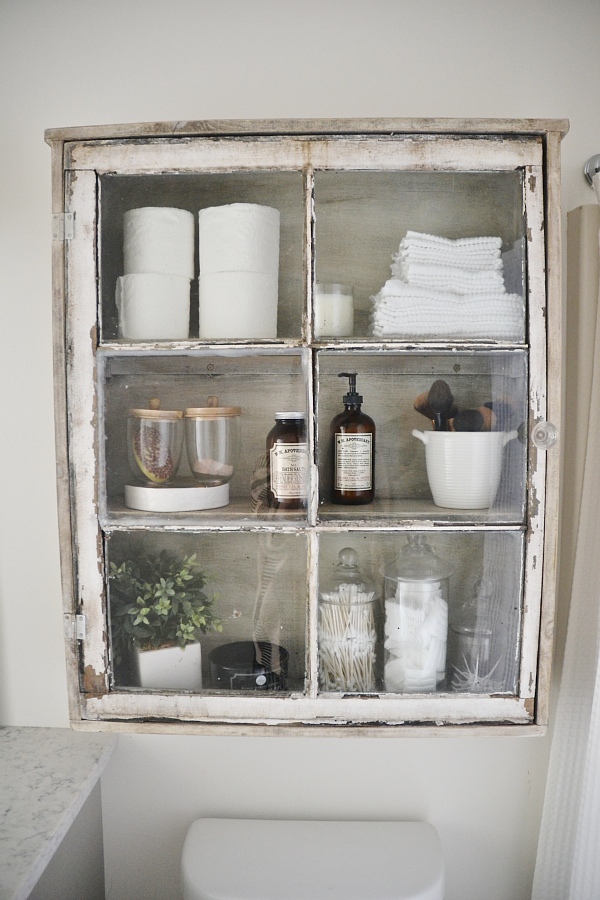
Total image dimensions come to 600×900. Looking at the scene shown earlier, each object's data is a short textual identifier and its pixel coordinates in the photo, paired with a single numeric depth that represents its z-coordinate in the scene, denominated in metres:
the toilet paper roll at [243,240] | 1.12
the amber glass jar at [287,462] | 1.13
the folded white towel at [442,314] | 1.10
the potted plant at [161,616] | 1.15
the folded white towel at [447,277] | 1.12
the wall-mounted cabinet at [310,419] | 1.09
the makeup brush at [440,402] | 1.16
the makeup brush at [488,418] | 1.13
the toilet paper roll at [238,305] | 1.12
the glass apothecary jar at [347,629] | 1.15
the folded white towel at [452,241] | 1.11
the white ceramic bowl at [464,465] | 1.13
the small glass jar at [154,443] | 1.14
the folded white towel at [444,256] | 1.12
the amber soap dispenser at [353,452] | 1.14
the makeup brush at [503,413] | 1.11
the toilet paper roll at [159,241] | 1.12
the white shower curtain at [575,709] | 1.25
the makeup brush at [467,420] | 1.14
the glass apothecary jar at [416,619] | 1.16
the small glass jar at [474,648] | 1.14
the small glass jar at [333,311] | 1.11
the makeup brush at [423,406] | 1.16
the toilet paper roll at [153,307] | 1.12
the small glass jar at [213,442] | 1.17
